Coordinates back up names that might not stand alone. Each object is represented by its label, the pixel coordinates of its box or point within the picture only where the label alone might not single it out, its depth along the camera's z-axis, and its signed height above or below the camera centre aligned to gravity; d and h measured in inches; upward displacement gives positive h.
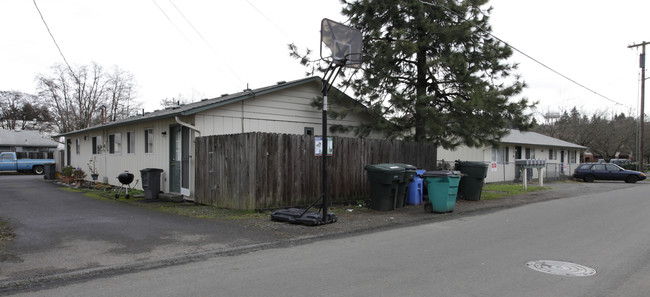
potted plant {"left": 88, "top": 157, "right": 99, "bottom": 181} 758.3 -37.7
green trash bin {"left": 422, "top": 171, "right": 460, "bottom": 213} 426.6 -48.1
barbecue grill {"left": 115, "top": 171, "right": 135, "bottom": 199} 512.1 -43.0
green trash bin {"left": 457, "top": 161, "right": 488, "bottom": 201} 543.5 -47.0
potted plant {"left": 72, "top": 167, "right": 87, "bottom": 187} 689.6 -55.6
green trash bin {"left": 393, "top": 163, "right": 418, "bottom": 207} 448.0 -43.0
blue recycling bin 487.8 -55.7
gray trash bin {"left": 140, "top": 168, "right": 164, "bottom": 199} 497.7 -46.6
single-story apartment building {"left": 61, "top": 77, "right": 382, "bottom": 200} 470.6 +27.6
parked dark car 1030.1 -75.5
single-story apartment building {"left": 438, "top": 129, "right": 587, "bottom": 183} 943.0 -26.3
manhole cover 205.0 -66.2
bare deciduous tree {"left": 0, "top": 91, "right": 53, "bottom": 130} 2065.7 +176.1
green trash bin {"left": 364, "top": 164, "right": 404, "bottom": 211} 426.9 -41.8
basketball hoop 349.1 +90.5
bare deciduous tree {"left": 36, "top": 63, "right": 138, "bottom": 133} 1743.4 +189.7
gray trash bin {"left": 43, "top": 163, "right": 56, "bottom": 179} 912.9 -57.1
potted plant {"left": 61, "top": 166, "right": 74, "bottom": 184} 745.6 -53.3
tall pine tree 480.4 +94.3
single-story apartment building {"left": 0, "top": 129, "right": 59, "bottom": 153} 1592.0 +15.7
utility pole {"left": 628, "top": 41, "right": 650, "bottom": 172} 1191.8 +199.4
